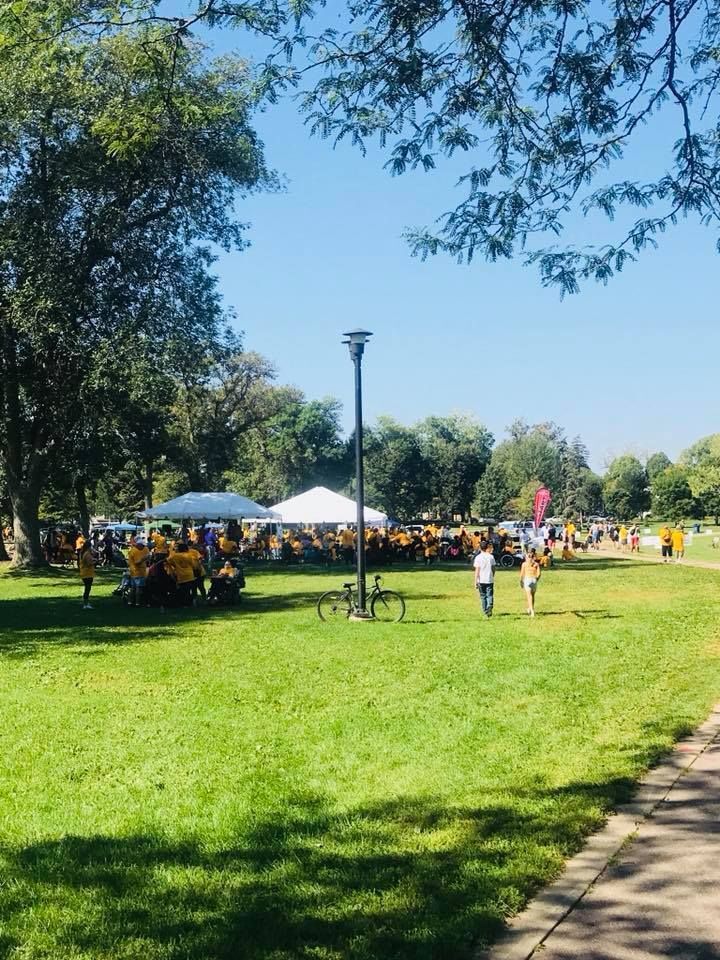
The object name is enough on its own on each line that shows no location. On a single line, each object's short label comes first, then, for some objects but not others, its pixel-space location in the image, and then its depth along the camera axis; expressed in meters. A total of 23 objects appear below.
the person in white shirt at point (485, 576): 17.36
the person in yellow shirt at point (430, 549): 36.91
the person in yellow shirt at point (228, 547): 32.09
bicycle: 17.06
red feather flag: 44.91
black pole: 16.58
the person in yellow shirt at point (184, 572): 20.31
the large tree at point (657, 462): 175.75
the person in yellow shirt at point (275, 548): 39.78
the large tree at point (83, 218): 27.41
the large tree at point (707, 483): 94.09
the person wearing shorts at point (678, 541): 38.38
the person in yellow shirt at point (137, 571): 20.69
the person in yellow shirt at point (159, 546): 22.58
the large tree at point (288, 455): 86.56
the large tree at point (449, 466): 106.44
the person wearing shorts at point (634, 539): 48.98
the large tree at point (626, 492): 115.81
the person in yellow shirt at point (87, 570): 20.16
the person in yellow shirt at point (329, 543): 37.00
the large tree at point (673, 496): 105.94
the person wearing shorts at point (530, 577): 17.42
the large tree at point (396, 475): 98.38
